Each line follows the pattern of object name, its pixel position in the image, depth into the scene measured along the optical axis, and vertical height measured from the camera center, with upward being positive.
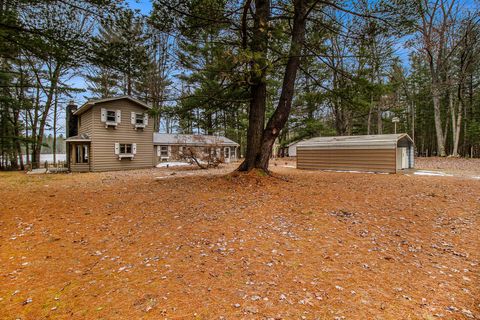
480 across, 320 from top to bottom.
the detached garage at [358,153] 13.00 +0.01
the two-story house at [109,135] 15.55 +1.43
